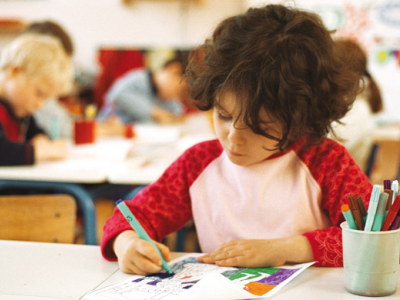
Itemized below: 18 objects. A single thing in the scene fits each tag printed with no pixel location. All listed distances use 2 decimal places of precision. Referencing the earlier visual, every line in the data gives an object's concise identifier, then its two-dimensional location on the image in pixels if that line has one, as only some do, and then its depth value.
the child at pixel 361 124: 2.81
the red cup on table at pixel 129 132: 3.59
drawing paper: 1.46
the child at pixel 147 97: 5.00
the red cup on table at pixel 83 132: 3.24
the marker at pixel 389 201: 1.43
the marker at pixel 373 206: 1.42
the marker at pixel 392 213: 1.43
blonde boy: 2.74
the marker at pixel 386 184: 1.46
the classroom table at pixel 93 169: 2.33
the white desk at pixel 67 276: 1.48
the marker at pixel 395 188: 1.45
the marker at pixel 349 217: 1.42
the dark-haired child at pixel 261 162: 1.57
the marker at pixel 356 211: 1.44
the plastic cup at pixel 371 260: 1.43
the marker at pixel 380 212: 1.42
